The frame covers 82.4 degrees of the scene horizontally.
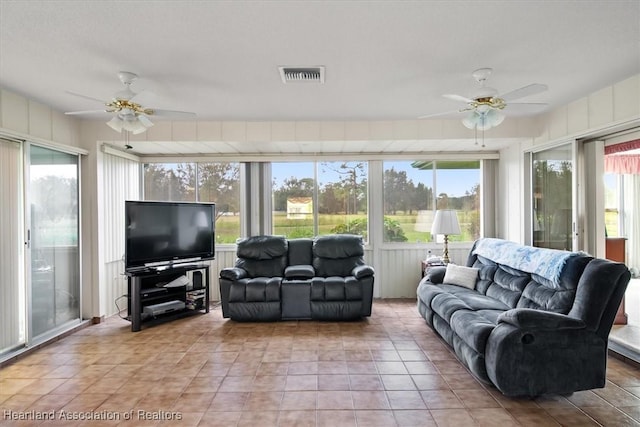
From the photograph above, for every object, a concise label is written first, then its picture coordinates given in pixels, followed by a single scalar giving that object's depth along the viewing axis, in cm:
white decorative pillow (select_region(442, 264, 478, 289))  414
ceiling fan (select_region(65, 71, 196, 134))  294
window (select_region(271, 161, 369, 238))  568
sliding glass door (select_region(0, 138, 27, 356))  334
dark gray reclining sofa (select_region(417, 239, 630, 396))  248
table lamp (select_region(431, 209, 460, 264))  494
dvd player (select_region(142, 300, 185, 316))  433
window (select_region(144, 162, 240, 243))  564
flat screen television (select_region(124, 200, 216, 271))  430
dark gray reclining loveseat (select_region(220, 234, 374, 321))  437
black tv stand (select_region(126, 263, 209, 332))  420
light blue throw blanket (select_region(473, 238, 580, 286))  290
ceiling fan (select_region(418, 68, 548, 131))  275
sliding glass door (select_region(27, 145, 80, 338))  371
